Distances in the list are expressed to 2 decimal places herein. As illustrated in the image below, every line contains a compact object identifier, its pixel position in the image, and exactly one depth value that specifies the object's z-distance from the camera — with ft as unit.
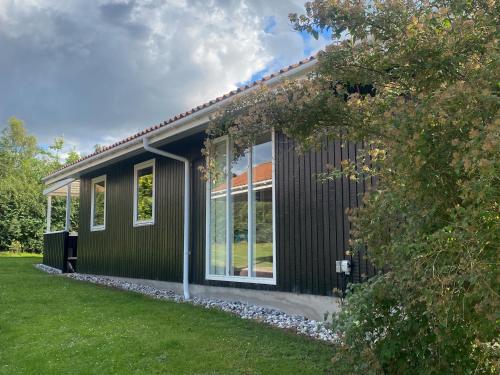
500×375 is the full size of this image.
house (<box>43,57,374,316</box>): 18.84
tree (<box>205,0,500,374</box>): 5.92
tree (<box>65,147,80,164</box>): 122.47
